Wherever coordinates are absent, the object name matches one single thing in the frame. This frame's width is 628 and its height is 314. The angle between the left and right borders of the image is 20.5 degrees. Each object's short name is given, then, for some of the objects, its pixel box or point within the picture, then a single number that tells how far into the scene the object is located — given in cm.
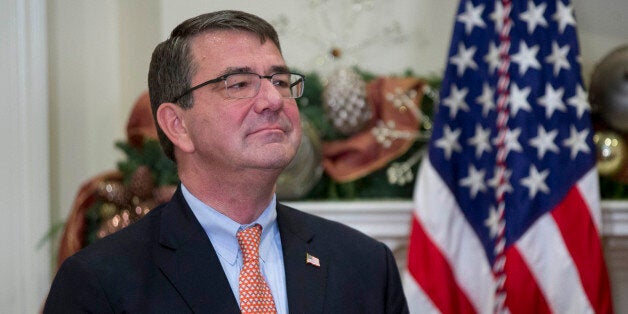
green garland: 704
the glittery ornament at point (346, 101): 680
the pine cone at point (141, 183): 662
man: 337
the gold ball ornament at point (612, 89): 667
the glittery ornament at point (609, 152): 682
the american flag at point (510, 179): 645
